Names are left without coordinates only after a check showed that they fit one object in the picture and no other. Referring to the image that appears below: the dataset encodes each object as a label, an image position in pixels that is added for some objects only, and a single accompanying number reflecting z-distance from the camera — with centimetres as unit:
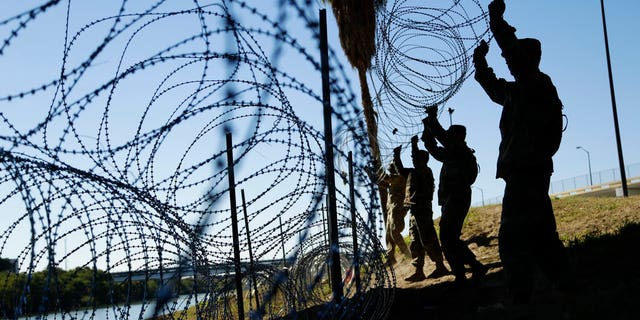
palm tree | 1966
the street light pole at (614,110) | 2119
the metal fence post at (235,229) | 830
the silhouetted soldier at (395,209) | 1489
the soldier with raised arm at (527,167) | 662
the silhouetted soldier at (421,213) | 1248
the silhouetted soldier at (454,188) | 993
